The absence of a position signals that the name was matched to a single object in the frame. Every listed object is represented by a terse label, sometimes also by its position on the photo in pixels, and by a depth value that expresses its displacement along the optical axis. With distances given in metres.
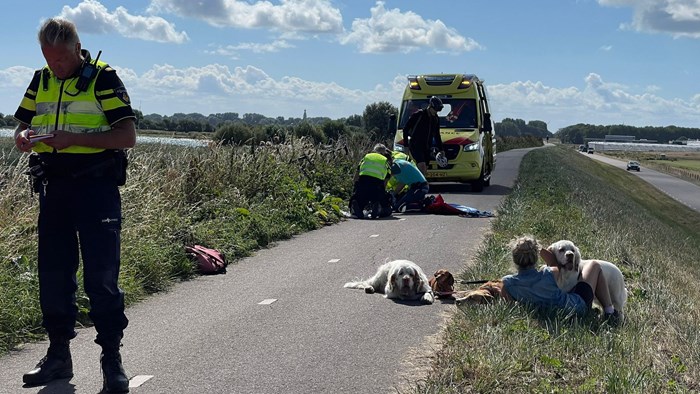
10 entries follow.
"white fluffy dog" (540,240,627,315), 7.76
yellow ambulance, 22.50
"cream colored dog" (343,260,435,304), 8.73
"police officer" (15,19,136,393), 5.42
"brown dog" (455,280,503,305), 7.93
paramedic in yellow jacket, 16.45
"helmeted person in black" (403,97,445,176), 20.06
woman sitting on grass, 7.68
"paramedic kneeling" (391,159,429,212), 17.39
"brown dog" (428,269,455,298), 8.89
